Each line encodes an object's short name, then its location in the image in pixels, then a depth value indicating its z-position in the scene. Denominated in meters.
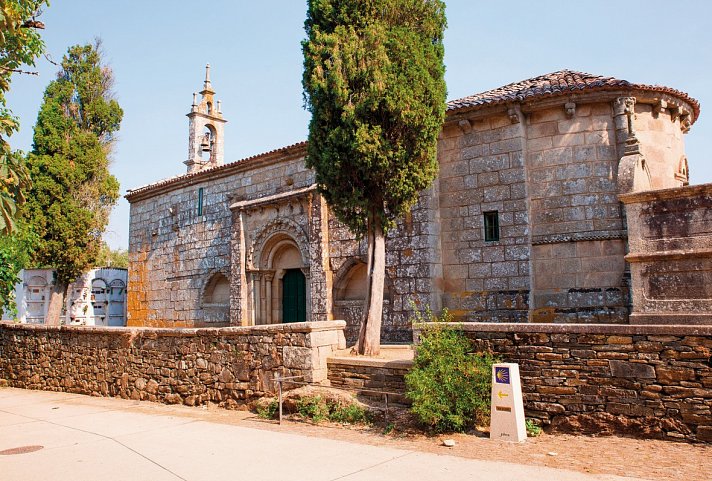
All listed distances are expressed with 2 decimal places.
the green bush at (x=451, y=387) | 7.09
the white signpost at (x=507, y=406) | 6.63
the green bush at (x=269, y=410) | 8.84
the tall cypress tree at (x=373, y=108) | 9.21
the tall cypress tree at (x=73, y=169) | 19.83
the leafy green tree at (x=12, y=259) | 17.91
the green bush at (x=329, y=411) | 7.96
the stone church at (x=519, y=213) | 10.77
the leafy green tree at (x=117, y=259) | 53.58
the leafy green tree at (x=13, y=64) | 4.93
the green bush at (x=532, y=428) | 6.85
